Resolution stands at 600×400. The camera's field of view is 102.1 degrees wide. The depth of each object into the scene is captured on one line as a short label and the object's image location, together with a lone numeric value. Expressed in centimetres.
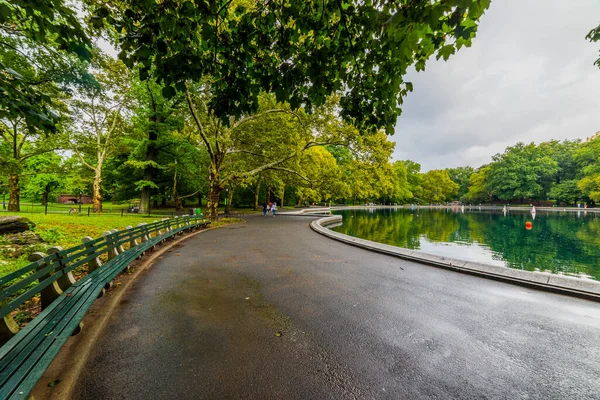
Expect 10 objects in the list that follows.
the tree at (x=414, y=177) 8194
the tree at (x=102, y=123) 2044
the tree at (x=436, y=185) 8550
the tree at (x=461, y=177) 9334
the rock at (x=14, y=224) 772
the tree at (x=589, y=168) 4765
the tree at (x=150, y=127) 2006
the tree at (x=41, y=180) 2764
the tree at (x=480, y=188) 7181
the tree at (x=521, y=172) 5928
